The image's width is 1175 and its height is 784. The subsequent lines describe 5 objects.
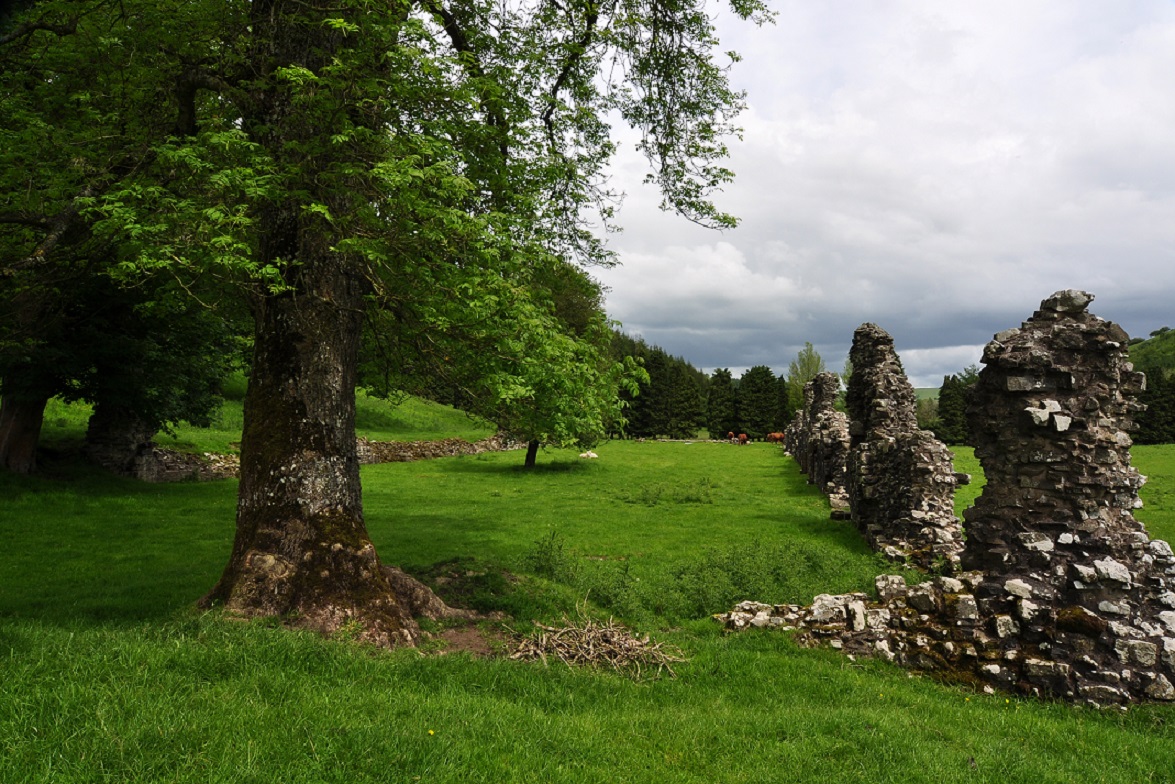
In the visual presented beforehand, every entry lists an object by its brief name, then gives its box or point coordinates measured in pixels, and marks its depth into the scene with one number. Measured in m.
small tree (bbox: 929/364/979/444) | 73.31
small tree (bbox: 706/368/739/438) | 81.94
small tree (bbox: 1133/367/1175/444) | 63.12
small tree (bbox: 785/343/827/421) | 93.36
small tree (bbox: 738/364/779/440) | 80.00
